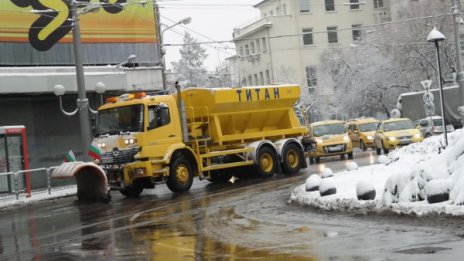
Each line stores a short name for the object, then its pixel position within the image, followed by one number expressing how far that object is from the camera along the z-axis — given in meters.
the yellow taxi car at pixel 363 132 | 36.41
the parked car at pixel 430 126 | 34.95
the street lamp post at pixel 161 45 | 33.44
